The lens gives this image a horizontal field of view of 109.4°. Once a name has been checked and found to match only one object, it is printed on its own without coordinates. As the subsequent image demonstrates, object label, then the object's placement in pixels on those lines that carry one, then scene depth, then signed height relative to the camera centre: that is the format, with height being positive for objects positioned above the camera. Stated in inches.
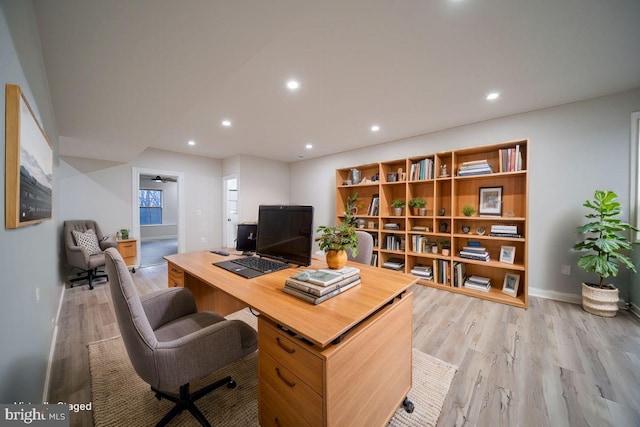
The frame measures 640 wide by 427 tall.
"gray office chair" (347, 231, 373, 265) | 84.3 -13.0
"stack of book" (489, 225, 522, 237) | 115.0 -9.3
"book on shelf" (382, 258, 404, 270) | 153.0 -35.4
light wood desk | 34.1 -24.1
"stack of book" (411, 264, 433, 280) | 141.5 -37.4
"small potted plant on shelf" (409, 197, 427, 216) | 143.9 +4.7
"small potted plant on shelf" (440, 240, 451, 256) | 134.6 -20.5
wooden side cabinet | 162.7 -28.3
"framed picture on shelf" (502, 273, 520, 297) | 116.3 -37.3
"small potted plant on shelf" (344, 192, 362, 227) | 178.7 +6.7
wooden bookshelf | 116.1 -0.6
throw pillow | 142.1 -18.6
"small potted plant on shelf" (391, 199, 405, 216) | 152.2 +4.3
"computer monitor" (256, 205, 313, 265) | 60.9 -6.1
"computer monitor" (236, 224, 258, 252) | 86.5 -10.0
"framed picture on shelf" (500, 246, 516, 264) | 117.0 -21.6
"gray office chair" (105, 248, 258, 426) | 38.8 -26.9
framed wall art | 35.1 +9.0
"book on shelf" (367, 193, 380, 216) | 166.2 +4.7
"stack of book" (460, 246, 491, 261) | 122.0 -22.3
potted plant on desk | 56.5 -7.7
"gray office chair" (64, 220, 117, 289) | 132.0 -22.7
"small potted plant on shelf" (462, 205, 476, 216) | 126.5 +1.4
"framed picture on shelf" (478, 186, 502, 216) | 123.2 +6.4
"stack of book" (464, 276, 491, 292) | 122.7 -39.1
